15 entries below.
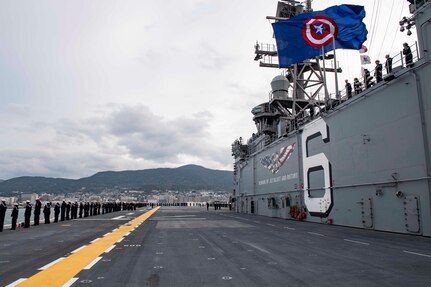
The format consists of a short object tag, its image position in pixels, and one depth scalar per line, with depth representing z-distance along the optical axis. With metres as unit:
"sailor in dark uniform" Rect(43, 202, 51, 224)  24.00
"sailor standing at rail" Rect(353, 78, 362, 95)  19.30
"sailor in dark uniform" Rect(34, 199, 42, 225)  22.08
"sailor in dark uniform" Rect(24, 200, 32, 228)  20.13
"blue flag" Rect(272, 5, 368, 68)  24.30
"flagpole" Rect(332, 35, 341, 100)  21.28
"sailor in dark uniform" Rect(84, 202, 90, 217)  35.41
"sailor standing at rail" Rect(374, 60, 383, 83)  17.27
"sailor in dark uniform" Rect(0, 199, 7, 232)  17.84
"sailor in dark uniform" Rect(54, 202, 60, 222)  26.02
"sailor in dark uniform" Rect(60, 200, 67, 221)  27.64
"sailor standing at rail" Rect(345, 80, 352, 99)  20.11
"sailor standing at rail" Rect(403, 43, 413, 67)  15.30
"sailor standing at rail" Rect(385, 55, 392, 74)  16.50
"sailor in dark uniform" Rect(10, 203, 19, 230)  18.45
